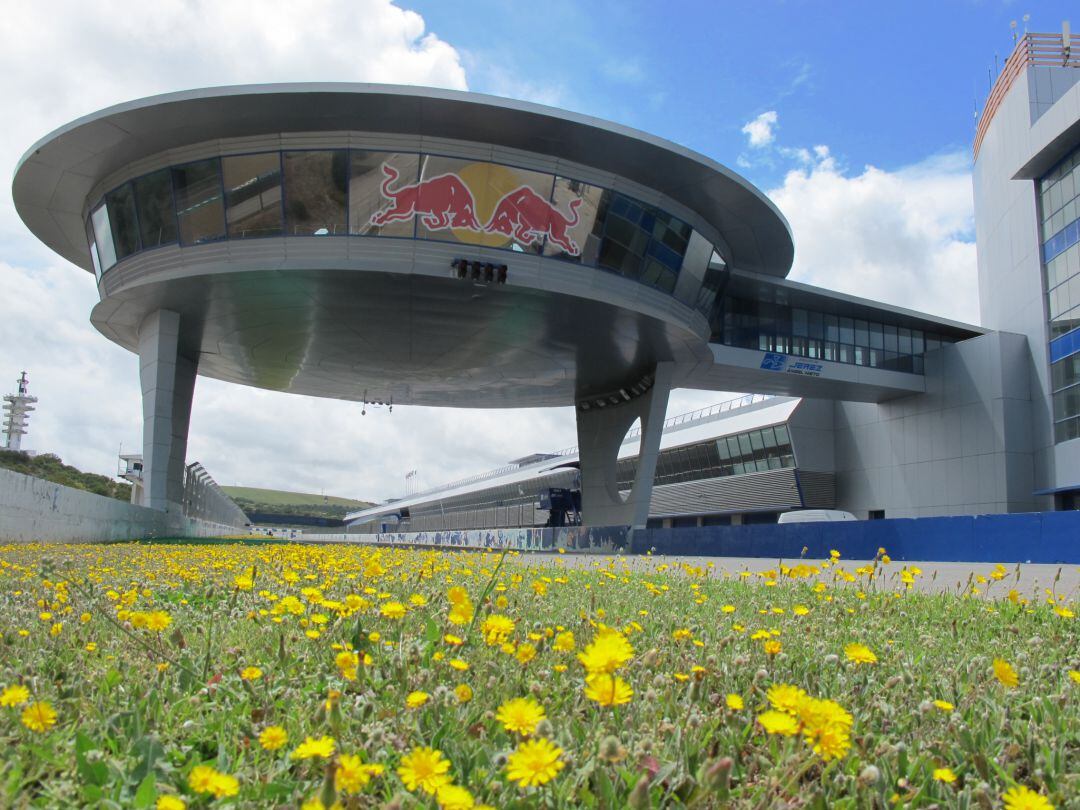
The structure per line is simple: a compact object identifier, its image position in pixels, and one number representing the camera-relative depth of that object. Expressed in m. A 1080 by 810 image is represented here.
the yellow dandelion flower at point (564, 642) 2.80
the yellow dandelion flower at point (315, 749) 1.70
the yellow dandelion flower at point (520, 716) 1.83
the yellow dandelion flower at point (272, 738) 2.03
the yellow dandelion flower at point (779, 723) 1.74
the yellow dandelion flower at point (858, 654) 2.67
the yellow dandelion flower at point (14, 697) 2.13
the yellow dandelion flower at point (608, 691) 1.90
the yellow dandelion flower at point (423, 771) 1.59
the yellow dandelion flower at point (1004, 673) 2.51
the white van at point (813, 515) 48.12
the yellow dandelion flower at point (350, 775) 1.67
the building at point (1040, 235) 41.22
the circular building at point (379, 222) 27.83
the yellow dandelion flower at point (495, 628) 2.82
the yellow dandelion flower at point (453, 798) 1.42
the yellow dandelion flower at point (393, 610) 3.03
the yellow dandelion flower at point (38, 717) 2.07
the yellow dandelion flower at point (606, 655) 1.84
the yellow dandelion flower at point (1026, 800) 1.58
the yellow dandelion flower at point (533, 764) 1.50
